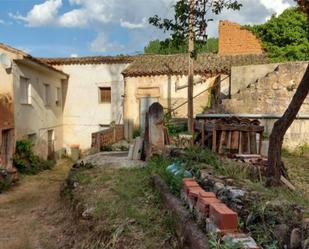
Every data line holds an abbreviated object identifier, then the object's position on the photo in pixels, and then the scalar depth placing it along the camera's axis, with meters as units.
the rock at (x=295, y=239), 1.76
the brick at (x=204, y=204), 2.35
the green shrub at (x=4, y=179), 7.21
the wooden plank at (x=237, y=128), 5.26
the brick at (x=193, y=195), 2.67
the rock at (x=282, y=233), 1.89
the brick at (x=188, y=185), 2.90
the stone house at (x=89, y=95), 12.55
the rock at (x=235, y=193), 2.50
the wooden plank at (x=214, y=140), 5.28
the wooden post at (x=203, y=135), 5.61
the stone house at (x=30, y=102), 8.64
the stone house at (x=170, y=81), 11.09
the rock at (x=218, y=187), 2.82
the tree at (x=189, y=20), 4.45
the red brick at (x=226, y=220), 2.03
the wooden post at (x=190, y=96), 9.17
